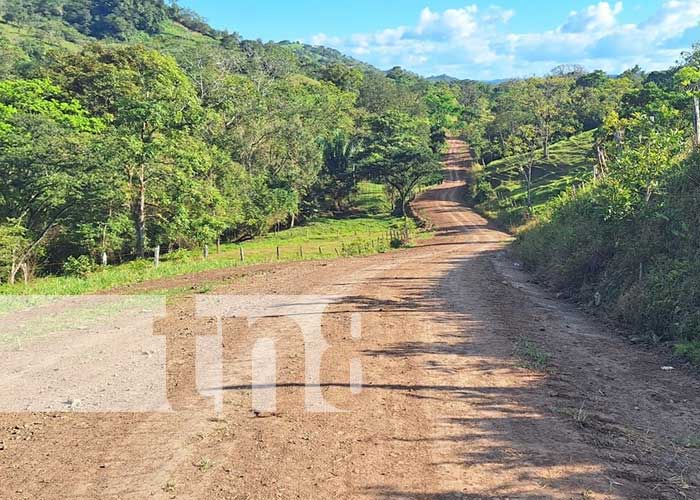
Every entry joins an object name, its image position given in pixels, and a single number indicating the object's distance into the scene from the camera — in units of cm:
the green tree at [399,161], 4359
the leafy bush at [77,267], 2023
